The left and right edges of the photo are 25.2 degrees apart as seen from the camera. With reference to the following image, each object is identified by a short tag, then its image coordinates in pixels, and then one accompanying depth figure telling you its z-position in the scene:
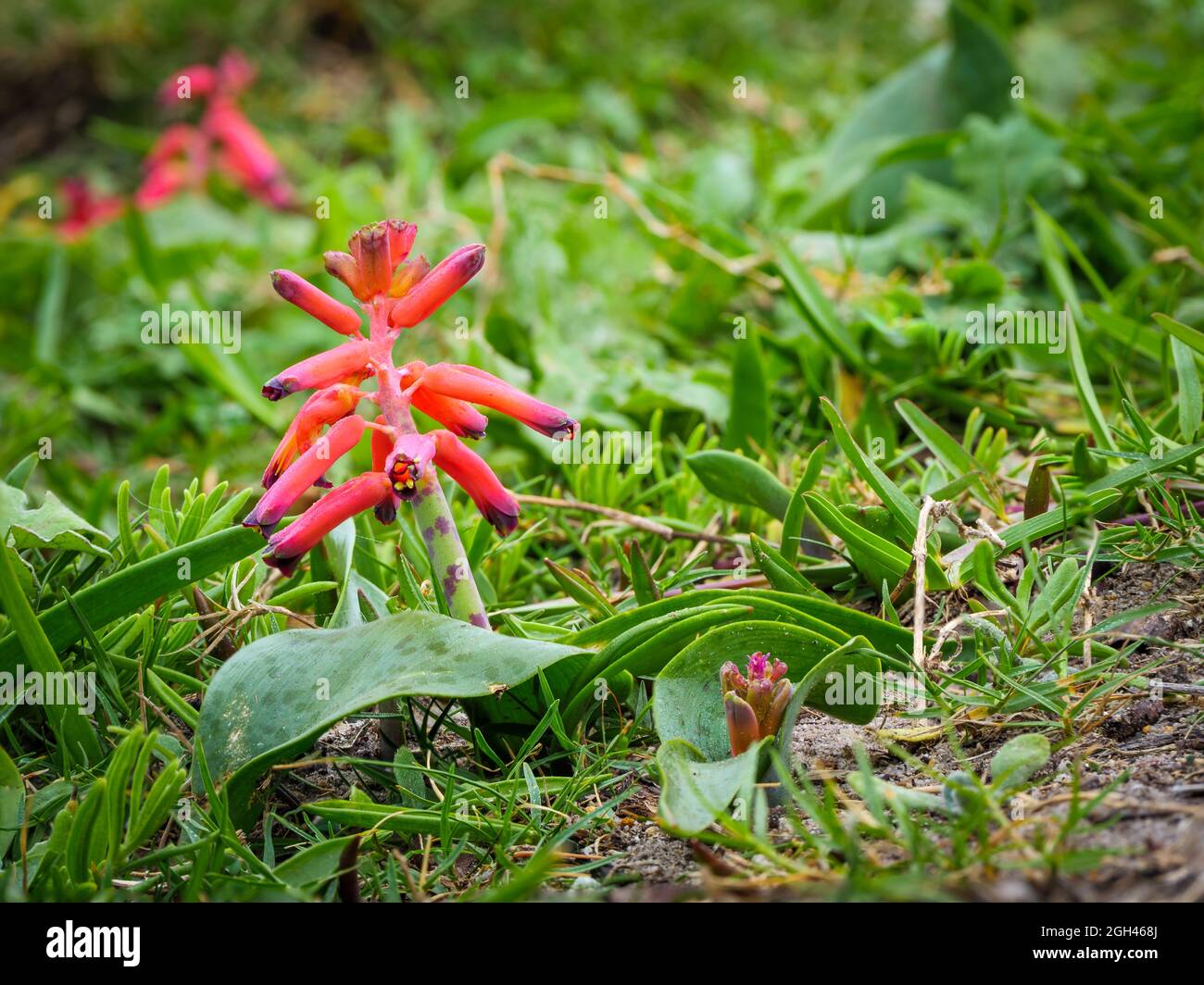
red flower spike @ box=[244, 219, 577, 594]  0.52
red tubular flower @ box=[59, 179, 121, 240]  1.05
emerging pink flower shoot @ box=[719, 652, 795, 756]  0.51
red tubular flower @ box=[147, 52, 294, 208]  1.05
